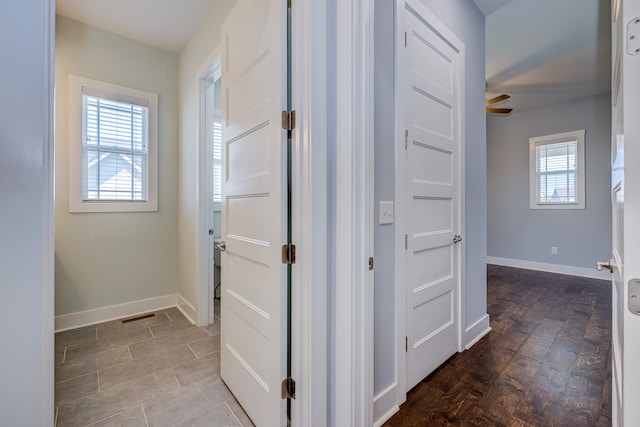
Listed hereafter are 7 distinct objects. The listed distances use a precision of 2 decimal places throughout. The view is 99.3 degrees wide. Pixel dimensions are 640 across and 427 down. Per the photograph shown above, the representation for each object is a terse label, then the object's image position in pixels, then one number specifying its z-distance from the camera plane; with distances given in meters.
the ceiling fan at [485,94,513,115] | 3.57
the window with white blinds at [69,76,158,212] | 2.56
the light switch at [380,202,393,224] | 1.41
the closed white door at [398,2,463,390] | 1.62
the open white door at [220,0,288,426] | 1.24
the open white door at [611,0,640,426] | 0.59
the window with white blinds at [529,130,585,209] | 4.43
